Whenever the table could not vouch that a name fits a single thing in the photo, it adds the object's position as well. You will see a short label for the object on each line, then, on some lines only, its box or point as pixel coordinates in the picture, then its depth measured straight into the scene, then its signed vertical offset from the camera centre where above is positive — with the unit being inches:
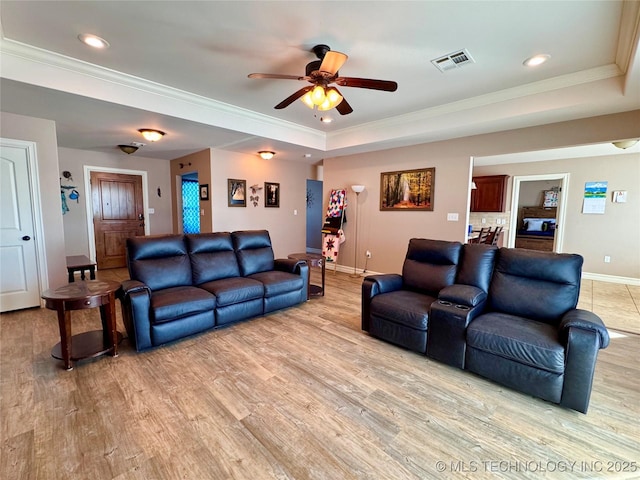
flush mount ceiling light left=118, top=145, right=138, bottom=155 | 201.5 +44.7
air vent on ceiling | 103.5 +58.2
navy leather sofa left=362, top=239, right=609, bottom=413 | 76.1 -34.2
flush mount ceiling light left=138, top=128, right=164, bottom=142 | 162.6 +44.9
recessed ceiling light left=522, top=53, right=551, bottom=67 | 104.3 +58.2
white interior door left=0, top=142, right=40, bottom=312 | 136.5 -11.1
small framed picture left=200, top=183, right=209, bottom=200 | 221.3 +16.5
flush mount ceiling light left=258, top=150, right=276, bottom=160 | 220.7 +45.8
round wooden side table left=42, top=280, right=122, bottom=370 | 90.3 -34.8
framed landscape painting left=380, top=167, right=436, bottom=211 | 190.5 +17.2
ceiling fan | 92.8 +45.1
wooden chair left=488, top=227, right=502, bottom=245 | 229.9 -17.8
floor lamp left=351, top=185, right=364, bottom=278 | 219.9 -12.6
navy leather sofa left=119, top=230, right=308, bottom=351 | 104.8 -32.4
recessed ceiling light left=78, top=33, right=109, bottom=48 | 94.0 +57.6
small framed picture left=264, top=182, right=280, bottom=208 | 249.9 +16.3
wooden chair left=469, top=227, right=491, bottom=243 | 231.9 -18.7
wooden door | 235.5 -1.7
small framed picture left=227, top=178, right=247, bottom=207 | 225.6 +16.1
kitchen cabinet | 253.8 +19.7
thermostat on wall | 205.1 +14.6
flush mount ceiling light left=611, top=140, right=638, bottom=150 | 145.8 +38.1
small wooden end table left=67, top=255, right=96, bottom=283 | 151.9 -29.4
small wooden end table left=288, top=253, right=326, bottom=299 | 165.8 -28.5
